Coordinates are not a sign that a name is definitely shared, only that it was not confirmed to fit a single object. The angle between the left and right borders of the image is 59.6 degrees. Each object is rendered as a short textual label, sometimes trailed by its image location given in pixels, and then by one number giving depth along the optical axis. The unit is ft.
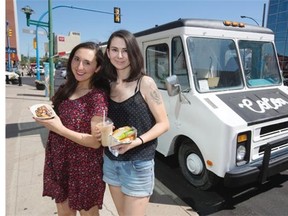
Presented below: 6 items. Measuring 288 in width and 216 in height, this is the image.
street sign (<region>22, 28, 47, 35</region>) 38.67
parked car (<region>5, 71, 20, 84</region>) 72.83
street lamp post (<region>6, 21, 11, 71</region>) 121.46
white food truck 9.87
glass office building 116.88
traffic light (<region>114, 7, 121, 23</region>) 50.05
